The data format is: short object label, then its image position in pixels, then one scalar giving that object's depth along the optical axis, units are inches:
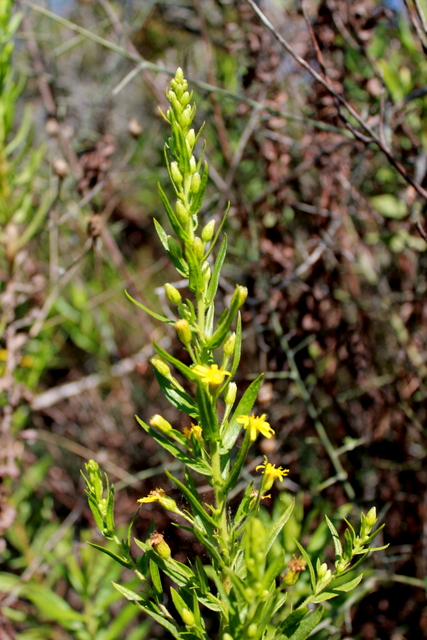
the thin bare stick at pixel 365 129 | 21.5
